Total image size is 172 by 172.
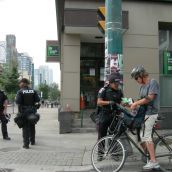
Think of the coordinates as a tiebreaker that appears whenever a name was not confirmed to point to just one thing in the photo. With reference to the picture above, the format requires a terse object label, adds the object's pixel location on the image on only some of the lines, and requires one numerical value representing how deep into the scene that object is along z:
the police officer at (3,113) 13.42
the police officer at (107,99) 9.02
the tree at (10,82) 44.94
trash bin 15.18
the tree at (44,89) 104.00
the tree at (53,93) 119.62
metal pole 9.70
